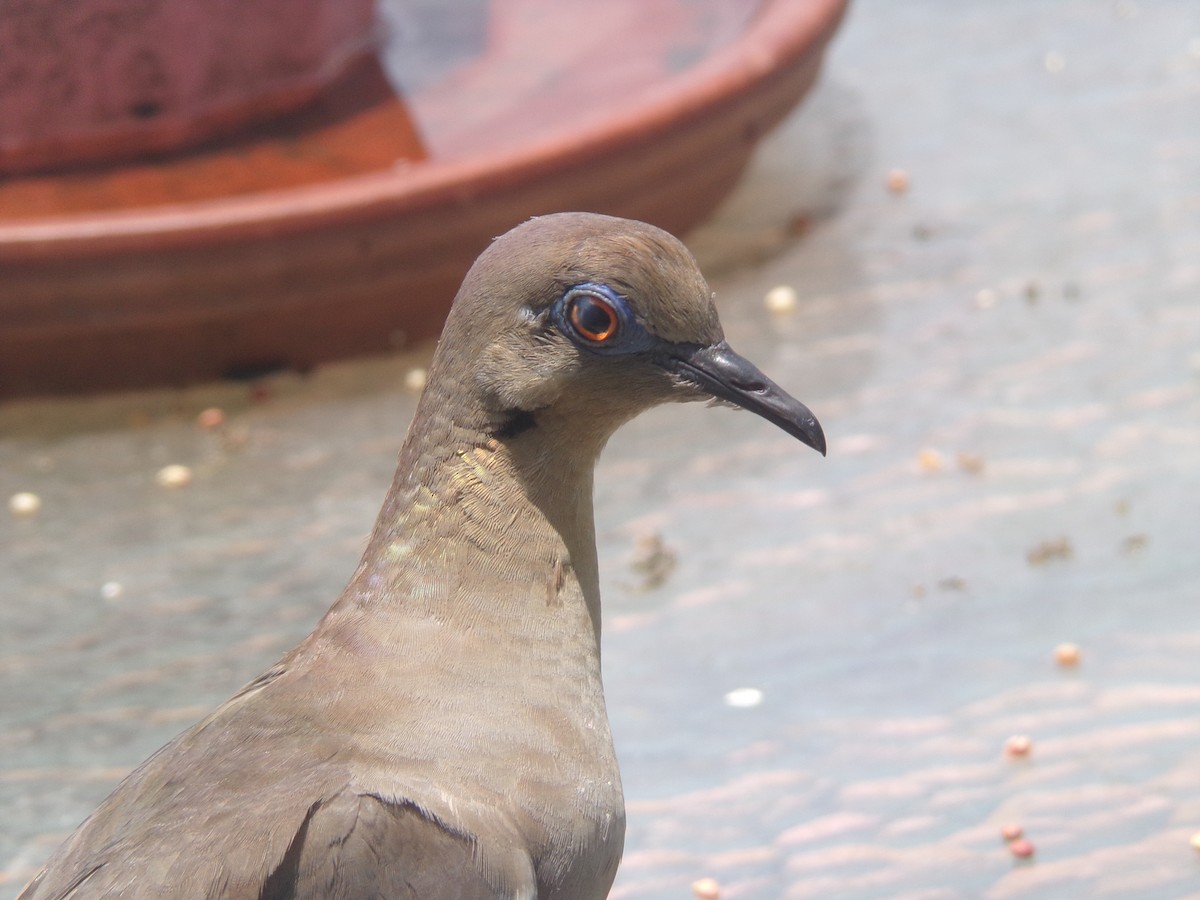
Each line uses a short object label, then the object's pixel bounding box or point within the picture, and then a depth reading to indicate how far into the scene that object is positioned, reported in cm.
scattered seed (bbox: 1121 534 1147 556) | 596
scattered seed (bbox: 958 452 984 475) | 652
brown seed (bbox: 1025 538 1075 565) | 599
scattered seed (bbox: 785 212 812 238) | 837
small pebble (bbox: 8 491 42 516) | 650
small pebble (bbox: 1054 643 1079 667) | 546
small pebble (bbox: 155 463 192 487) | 666
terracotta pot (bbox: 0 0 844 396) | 655
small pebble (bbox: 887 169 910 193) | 870
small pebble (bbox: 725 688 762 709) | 545
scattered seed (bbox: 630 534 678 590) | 608
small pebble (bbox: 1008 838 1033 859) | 468
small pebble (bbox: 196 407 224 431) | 700
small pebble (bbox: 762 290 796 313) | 770
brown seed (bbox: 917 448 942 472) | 655
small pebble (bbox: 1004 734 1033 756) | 508
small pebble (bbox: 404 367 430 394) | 718
